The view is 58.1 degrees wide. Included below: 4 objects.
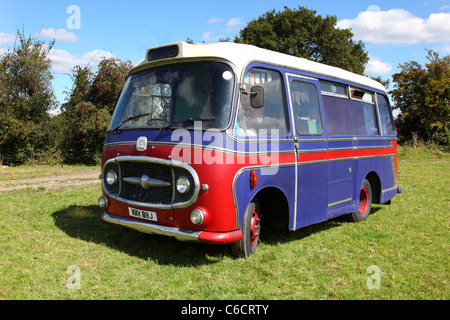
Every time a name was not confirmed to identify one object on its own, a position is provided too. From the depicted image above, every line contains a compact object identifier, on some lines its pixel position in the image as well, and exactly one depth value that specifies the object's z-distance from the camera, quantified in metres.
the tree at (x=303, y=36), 37.09
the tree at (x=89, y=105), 20.19
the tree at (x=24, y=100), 19.53
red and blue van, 5.11
